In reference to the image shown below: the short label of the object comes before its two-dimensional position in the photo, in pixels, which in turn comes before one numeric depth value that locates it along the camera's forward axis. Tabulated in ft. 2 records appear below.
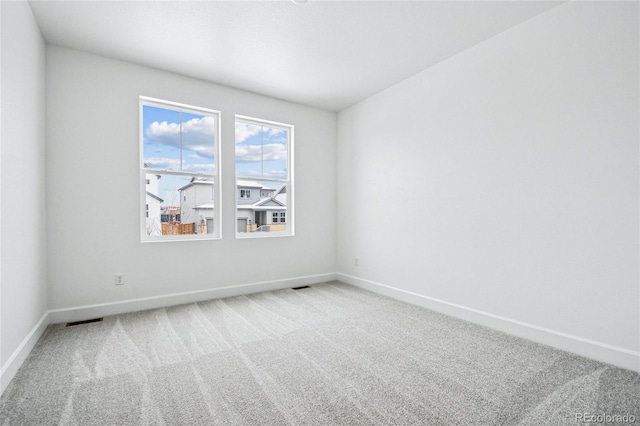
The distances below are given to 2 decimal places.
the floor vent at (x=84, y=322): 9.58
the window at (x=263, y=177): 13.60
